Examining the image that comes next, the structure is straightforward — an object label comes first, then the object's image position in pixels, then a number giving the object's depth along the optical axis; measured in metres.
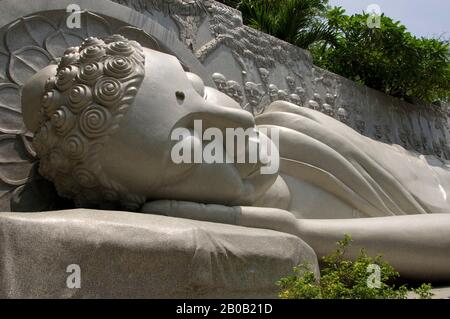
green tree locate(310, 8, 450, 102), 6.35
